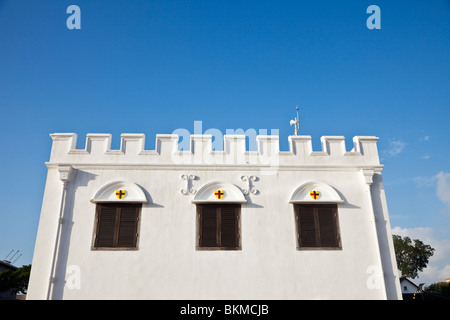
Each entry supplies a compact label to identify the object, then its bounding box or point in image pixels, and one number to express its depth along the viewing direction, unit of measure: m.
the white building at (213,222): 10.34
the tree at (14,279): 21.69
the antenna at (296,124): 15.18
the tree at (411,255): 46.09
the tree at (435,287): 34.09
